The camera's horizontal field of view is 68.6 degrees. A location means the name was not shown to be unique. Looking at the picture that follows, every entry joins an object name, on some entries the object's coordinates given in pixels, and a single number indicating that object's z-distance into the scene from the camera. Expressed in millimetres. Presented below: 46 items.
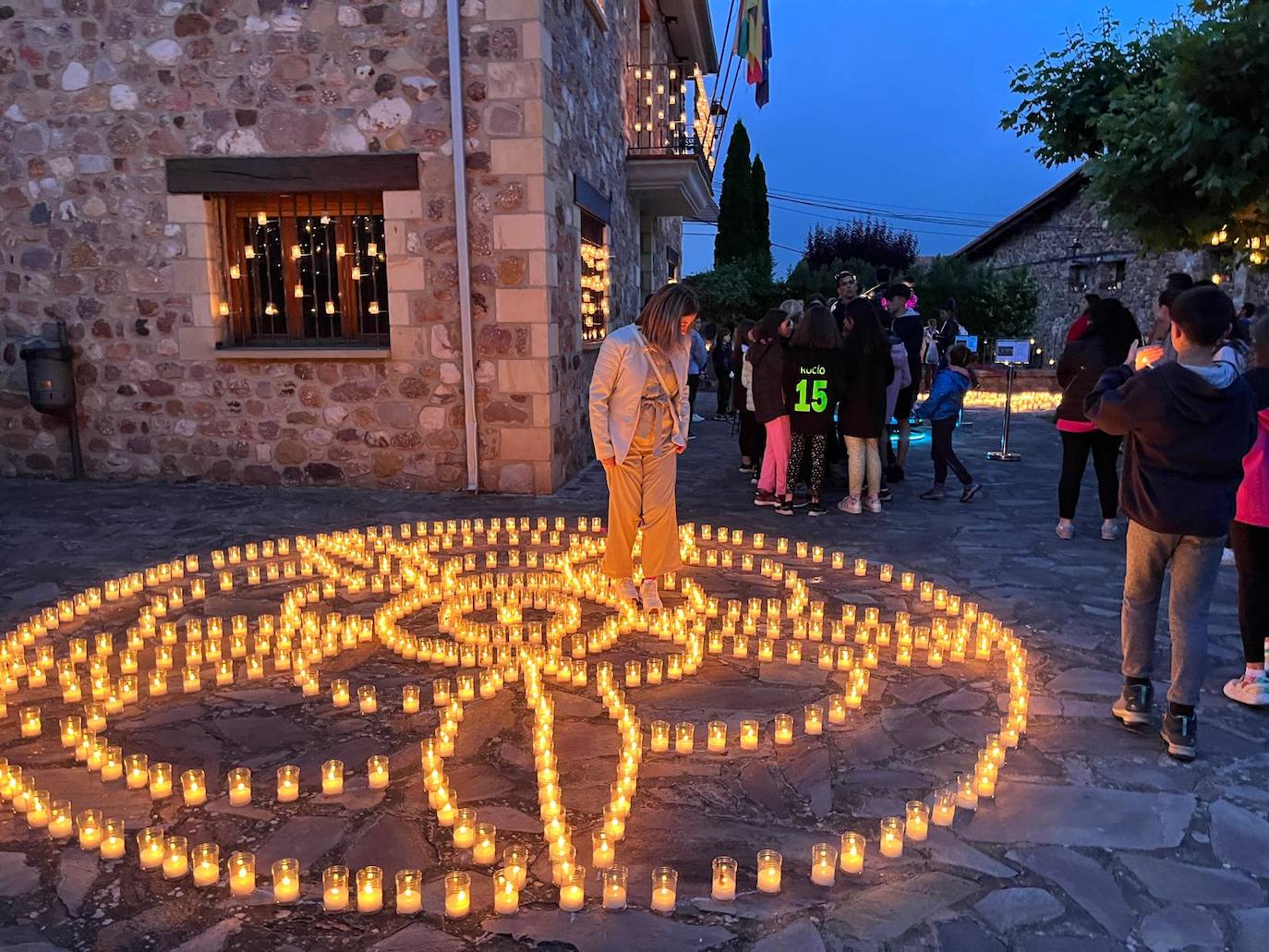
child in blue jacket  8609
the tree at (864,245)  32531
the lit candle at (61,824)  3223
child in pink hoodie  4090
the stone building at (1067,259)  24438
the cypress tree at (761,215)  30844
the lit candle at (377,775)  3594
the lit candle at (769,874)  2908
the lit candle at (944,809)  3297
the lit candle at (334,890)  2793
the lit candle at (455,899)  2781
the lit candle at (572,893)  2820
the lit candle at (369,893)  2807
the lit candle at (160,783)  3500
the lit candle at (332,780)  3539
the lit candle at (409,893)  2785
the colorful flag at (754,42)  14484
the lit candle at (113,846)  3092
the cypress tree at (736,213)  29781
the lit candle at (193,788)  3443
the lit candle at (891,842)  3102
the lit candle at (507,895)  2801
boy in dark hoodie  3498
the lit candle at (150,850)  3029
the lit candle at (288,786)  3486
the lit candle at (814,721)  4078
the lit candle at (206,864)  2934
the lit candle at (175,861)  2967
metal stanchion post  11453
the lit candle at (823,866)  2945
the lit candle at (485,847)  3074
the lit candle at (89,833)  3146
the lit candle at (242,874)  2859
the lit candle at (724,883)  2875
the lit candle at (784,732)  3971
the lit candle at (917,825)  3193
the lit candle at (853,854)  3004
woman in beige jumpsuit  5344
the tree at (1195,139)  9258
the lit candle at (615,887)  2818
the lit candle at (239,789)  3455
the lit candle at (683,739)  3908
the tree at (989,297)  26531
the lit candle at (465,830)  3158
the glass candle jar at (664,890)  2811
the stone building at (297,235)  8648
